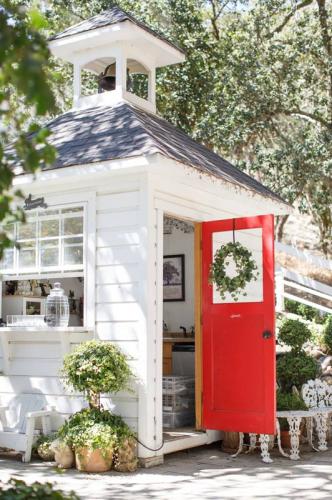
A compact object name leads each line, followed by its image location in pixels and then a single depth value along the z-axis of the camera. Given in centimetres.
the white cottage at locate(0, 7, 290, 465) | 638
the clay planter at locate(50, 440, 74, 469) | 607
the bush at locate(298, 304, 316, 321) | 1673
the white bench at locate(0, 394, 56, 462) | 647
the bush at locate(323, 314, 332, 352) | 1260
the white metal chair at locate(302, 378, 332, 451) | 718
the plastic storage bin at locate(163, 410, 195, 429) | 769
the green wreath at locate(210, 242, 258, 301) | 683
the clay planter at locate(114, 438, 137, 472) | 593
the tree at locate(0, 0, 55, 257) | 151
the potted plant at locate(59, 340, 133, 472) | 588
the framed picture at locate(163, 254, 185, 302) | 910
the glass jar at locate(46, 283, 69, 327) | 693
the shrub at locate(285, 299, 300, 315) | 1711
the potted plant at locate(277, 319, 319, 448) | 795
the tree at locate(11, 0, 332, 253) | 1299
